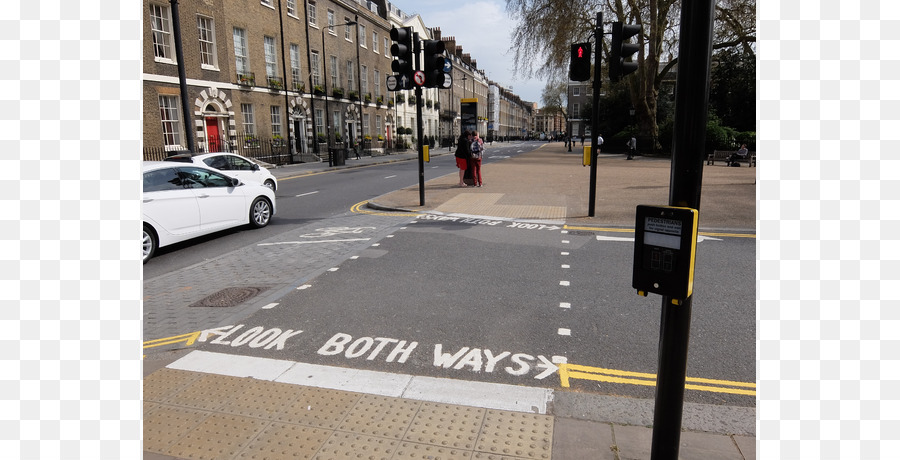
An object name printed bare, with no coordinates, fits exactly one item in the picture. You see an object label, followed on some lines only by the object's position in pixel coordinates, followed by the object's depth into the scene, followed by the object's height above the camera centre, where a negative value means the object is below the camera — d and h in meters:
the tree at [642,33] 30.08 +7.36
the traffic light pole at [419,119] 11.01 +0.65
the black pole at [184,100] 15.73 +1.60
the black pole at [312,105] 31.90 +2.93
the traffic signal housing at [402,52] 10.52 +2.03
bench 26.70 -0.74
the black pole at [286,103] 30.70 +2.91
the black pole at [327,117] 33.77 +2.26
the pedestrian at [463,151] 15.59 -0.13
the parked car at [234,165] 12.71 -0.43
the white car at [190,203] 7.79 -0.91
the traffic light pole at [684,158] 2.16 -0.06
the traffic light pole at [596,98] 9.37 +0.88
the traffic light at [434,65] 10.80 +1.79
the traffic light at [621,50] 8.20 +1.57
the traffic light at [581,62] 9.55 +1.60
